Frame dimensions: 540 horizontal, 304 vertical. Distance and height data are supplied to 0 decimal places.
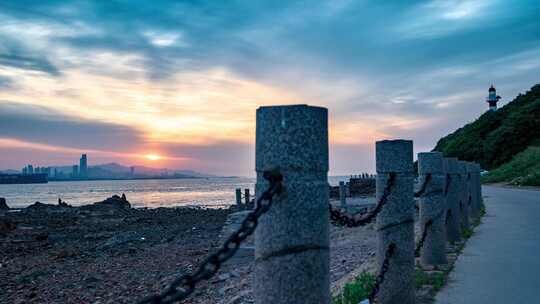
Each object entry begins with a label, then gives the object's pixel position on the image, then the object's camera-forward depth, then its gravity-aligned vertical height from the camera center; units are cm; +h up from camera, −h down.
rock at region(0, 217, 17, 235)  2854 -268
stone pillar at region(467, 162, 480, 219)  1286 -40
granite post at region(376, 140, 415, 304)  457 -38
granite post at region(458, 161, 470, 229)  1028 -54
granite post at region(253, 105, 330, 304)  259 -19
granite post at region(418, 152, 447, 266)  643 -42
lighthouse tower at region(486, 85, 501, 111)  8669 +1293
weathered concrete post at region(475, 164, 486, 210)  1458 -33
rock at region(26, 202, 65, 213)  4406 -255
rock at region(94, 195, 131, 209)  4612 -225
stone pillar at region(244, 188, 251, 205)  3770 -149
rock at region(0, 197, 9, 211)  4931 -247
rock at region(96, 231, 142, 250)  2146 -277
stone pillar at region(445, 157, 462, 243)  840 -51
